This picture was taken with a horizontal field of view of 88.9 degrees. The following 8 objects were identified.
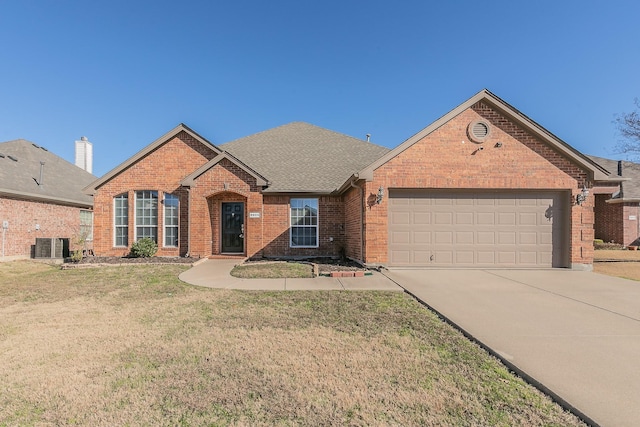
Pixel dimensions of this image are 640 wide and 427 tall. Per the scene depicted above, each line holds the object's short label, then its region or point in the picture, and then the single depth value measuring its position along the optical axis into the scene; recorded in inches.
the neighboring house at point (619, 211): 771.4
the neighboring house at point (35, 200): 552.7
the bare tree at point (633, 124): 722.8
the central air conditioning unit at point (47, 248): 577.6
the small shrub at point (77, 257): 491.8
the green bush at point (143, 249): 513.7
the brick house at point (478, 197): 416.5
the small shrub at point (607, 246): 751.1
